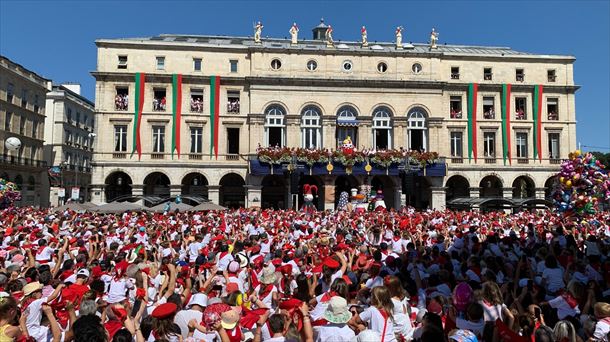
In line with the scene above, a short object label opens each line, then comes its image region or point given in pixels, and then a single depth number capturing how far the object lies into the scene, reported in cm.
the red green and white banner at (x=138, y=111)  3691
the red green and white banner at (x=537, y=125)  4034
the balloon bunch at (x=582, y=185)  1989
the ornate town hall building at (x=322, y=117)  3700
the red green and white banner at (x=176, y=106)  3738
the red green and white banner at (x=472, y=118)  3972
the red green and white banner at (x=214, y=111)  3775
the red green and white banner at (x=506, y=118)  4016
